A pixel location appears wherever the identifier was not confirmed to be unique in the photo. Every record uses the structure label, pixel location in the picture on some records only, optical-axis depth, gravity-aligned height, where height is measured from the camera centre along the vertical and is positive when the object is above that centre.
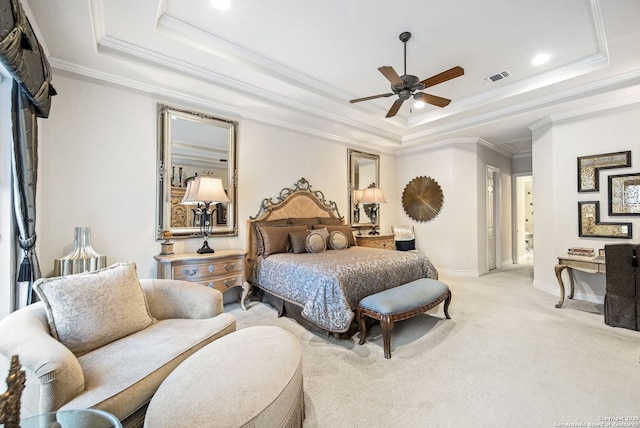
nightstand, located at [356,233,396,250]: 4.88 -0.45
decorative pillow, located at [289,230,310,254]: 3.82 -0.35
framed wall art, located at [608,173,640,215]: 3.42 +0.27
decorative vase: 2.53 -0.40
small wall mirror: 5.38 +0.75
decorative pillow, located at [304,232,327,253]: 3.79 -0.38
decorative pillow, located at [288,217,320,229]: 4.36 -0.08
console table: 3.20 -0.60
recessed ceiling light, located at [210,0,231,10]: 2.26 +1.78
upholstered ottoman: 1.08 -0.77
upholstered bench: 2.38 -0.81
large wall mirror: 3.27 +0.70
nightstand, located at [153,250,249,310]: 2.95 -0.59
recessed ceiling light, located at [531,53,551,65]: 3.03 +1.77
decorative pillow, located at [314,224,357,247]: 4.40 -0.22
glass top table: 0.97 -0.73
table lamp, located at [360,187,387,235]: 5.06 +0.36
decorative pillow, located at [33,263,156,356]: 1.50 -0.54
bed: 2.62 -0.55
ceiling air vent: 3.40 +1.77
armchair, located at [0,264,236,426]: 1.16 -0.73
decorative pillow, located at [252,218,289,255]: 3.87 -0.13
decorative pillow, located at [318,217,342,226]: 4.72 -0.07
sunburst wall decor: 5.62 +0.37
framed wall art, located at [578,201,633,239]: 3.51 -0.14
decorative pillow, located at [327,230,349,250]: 4.05 -0.37
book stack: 3.52 -0.47
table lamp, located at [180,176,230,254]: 3.25 +0.22
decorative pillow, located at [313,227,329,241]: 4.02 -0.23
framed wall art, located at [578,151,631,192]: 3.52 +0.67
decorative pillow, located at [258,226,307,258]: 3.74 -0.32
